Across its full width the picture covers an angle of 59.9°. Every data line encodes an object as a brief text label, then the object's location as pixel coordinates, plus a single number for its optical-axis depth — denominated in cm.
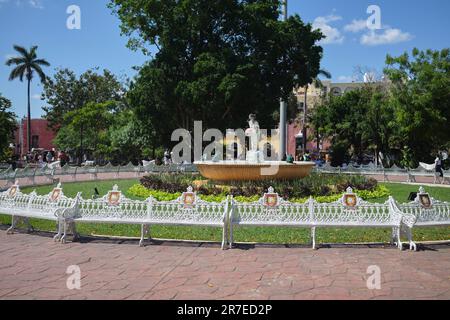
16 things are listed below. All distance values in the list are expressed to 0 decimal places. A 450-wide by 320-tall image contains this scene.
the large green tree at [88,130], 4259
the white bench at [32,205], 773
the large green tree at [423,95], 2400
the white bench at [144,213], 730
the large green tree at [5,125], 2553
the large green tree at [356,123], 3316
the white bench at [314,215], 716
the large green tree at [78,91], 5000
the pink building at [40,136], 5819
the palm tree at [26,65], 4916
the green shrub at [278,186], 1330
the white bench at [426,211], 725
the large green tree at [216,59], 2105
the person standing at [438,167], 2127
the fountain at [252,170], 1385
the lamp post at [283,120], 2569
